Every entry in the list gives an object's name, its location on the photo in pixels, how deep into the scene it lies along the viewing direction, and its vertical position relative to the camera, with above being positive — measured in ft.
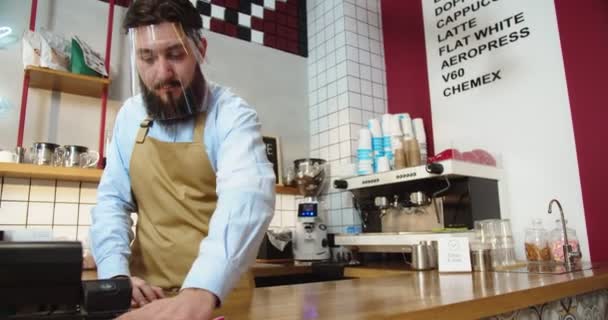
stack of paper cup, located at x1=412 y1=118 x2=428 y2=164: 8.96 +1.97
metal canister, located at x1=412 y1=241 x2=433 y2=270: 6.63 -0.37
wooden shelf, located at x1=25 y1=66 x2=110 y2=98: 7.29 +2.71
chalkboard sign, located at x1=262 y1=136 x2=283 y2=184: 9.80 +1.82
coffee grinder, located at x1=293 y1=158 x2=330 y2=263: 8.63 -0.03
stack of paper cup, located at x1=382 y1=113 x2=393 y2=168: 8.71 +1.91
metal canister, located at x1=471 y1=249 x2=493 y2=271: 5.89 -0.39
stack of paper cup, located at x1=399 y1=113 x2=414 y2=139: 8.87 +2.15
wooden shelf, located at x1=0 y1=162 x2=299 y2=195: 6.66 +1.06
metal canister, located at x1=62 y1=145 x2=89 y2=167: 7.23 +1.38
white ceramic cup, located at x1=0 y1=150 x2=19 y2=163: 6.66 +1.29
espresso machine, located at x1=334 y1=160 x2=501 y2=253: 7.18 +0.53
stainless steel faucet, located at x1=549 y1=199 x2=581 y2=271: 5.98 -0.34
